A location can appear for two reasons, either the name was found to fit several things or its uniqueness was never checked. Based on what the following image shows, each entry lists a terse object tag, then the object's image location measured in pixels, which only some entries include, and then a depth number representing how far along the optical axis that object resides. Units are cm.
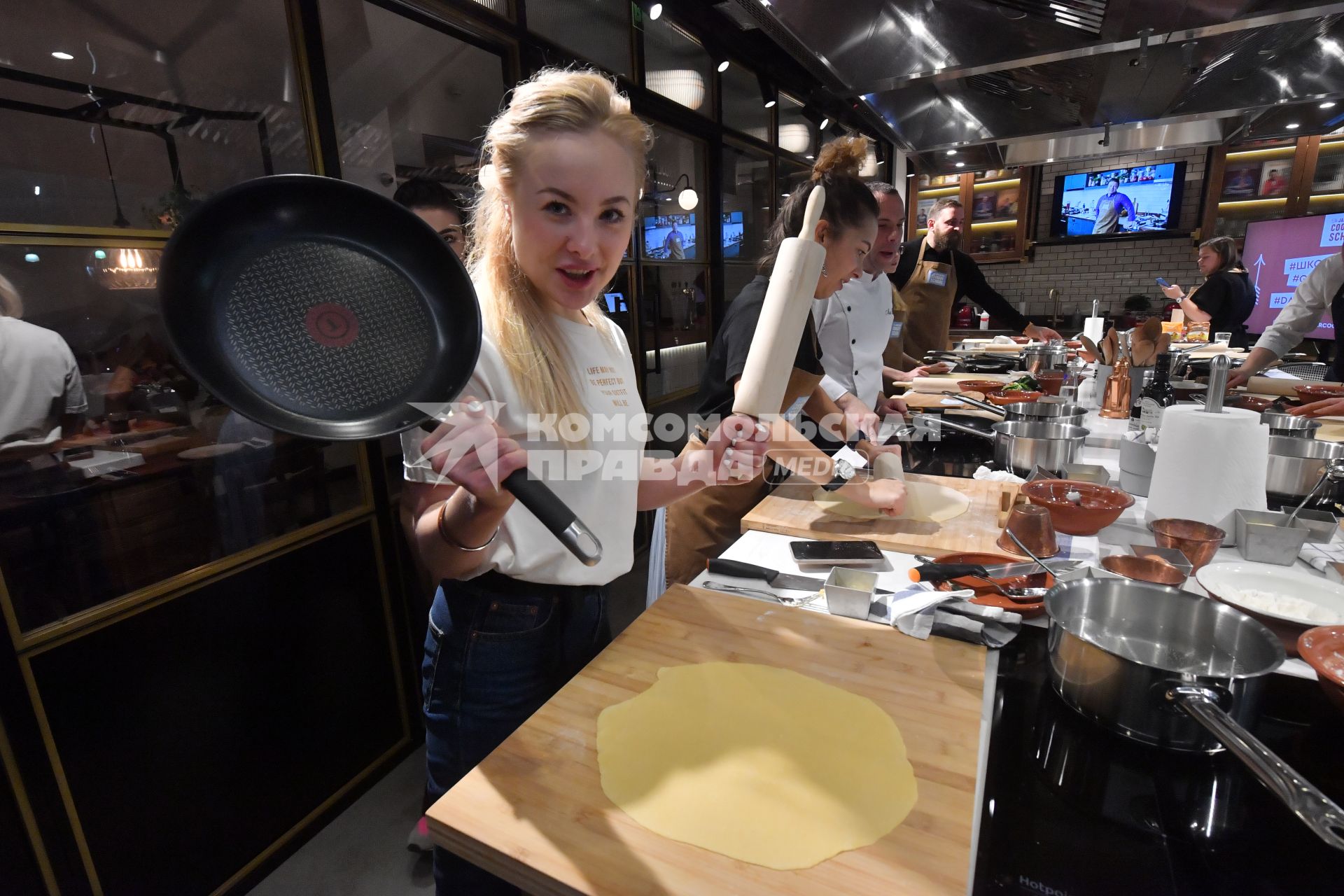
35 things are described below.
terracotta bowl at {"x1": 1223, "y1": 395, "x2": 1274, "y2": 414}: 206
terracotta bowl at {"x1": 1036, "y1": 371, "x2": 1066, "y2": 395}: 255
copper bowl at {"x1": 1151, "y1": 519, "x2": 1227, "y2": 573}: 104
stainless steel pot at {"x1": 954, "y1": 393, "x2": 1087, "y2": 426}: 189
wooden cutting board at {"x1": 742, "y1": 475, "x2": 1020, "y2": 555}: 120
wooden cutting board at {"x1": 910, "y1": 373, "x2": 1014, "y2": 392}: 286
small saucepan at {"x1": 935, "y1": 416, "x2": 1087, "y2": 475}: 158
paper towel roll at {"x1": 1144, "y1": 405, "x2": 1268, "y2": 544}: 112
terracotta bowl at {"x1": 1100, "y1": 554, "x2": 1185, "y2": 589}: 96
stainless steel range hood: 195
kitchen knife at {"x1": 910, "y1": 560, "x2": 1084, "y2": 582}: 98
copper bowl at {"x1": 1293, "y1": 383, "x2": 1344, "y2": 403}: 216
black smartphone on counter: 112
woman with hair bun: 143
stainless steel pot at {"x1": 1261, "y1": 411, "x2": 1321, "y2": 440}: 159
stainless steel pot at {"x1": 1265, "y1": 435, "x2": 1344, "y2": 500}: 134
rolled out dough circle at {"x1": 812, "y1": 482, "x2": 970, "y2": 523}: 133
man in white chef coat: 232
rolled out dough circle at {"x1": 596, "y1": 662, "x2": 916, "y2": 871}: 57
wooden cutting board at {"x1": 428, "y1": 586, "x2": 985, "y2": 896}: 53
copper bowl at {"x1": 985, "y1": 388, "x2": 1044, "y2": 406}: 233
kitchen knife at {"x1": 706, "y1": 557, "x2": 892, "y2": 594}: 104
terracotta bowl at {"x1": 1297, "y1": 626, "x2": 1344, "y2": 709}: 66
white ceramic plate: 89
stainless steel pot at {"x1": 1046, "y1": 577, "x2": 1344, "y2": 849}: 54
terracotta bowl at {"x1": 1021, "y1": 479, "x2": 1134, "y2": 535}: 117
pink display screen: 511
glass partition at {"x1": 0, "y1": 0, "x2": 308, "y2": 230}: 117
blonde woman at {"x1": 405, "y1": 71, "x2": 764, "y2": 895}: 81
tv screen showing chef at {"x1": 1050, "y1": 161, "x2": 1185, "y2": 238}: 586
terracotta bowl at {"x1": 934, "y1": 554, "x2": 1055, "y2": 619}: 92
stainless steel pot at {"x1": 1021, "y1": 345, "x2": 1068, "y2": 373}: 317
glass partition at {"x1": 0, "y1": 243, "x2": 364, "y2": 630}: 117
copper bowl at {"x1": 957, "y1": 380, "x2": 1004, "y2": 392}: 276
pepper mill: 230
